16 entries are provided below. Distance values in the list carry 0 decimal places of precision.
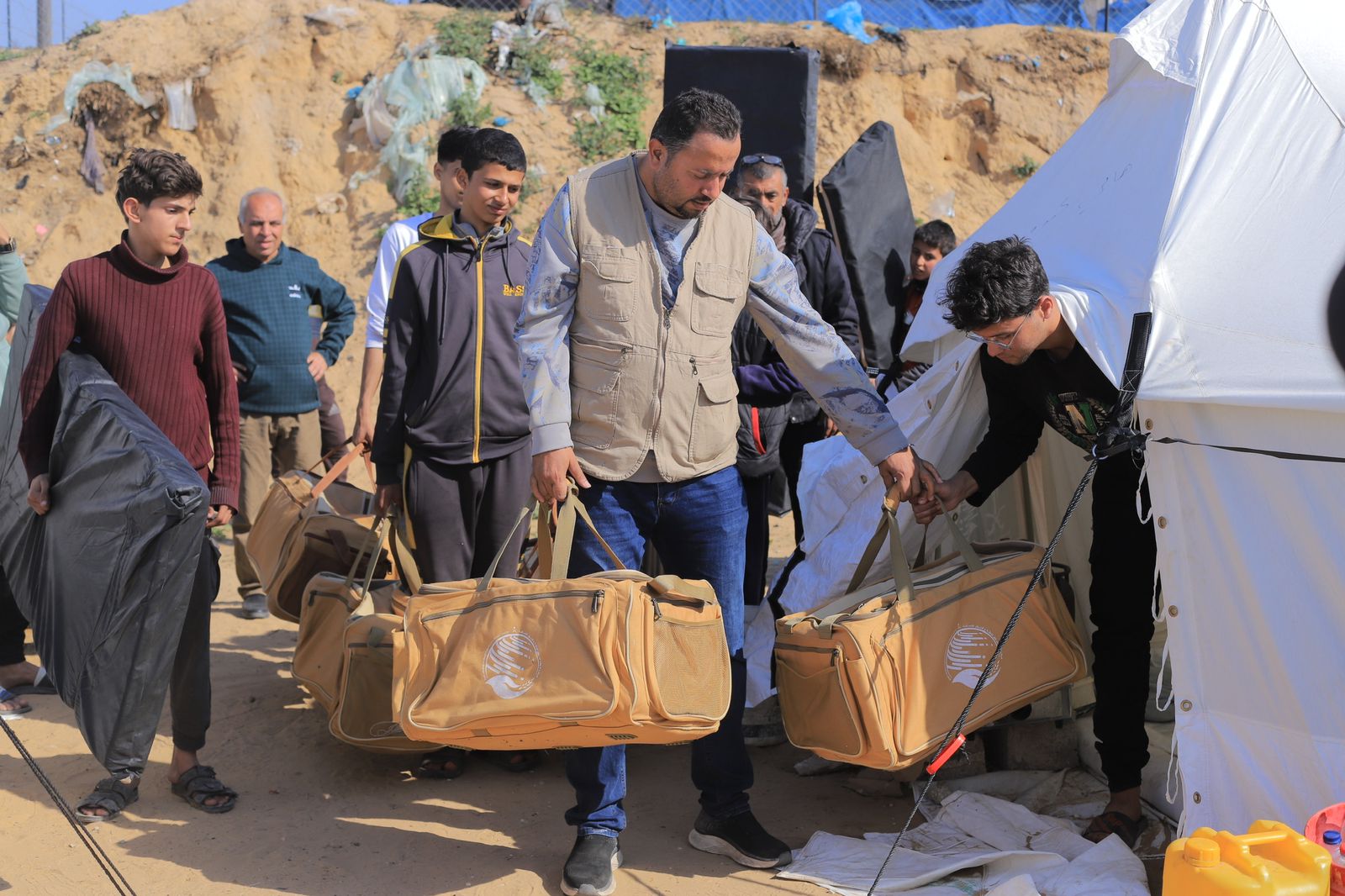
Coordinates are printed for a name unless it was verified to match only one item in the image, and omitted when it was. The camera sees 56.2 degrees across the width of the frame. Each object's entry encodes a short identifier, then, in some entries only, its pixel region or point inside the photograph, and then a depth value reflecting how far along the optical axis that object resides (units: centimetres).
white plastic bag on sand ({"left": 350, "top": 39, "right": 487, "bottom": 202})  1276
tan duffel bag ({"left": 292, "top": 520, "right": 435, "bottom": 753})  430
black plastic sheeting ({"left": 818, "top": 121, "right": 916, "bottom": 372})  668
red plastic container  286
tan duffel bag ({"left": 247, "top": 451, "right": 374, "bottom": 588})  538
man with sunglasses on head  503
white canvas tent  331
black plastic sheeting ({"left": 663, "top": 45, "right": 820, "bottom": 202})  723
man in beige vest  342
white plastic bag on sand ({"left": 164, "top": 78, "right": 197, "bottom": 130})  1293
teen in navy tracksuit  437
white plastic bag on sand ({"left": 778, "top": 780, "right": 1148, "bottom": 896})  350
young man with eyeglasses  351
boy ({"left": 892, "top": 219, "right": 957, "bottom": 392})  674
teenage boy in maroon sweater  407
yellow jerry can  257
